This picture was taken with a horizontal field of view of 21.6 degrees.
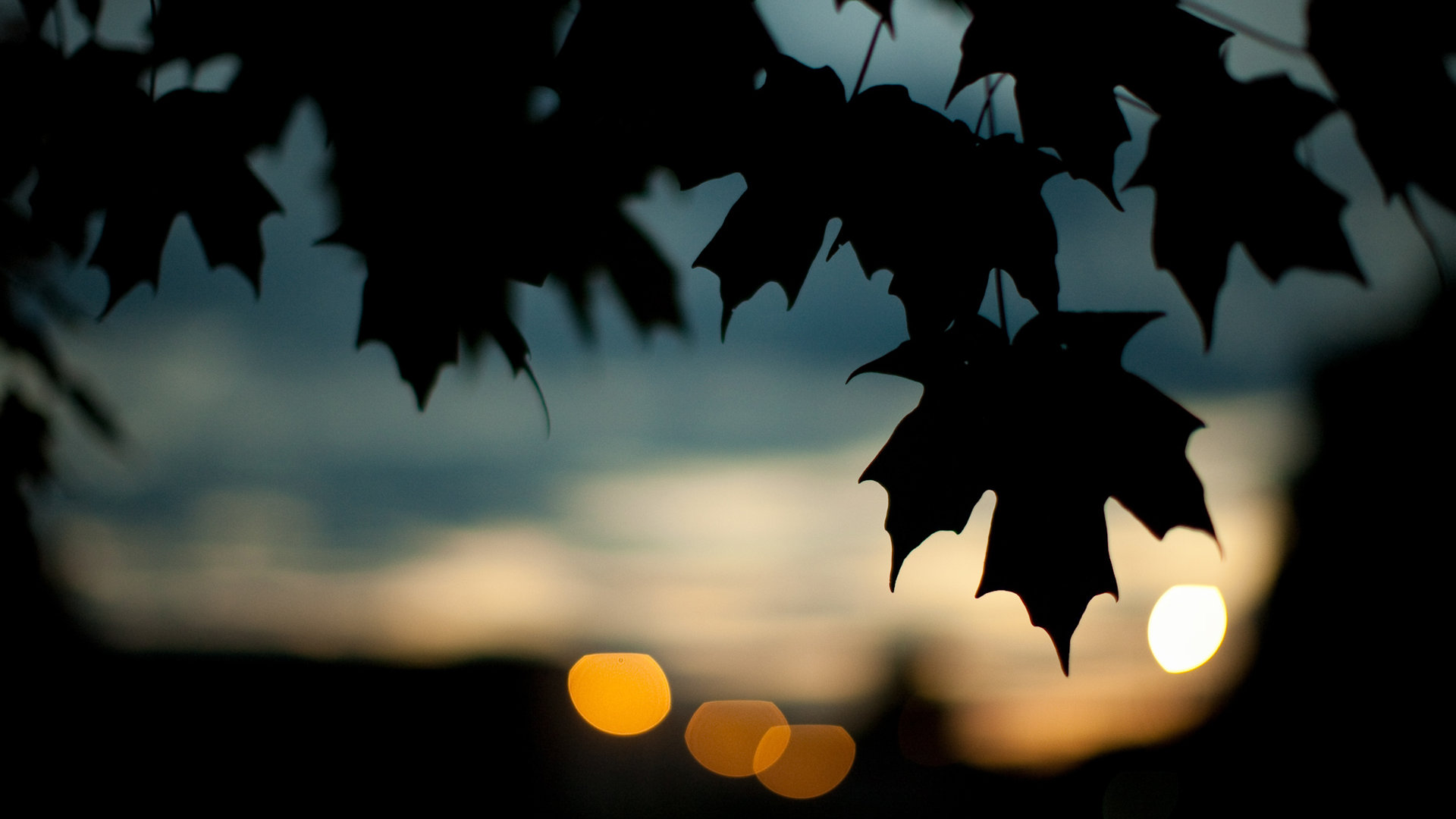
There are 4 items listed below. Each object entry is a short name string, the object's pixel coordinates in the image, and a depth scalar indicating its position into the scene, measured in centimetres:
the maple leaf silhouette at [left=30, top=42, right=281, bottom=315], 131
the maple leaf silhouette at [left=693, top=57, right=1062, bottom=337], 124
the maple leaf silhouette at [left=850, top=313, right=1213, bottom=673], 125
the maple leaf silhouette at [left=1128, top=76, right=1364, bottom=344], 121
